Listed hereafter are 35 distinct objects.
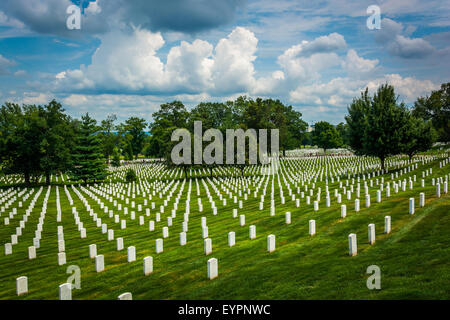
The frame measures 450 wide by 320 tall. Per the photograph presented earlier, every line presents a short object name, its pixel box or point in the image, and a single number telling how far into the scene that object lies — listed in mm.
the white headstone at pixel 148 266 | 9407
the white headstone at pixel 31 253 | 12928
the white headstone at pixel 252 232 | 12242
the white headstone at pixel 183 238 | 12766
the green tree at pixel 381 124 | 34344
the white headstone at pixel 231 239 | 11400
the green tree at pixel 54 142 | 45562
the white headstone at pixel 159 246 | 11934
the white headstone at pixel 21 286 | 8976
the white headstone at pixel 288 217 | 14516
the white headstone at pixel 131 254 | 11094
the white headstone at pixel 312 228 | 11641
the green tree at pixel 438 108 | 66312
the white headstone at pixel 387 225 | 10242
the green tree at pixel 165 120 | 83312
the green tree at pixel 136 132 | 103125
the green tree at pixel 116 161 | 75669
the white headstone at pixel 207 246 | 10828
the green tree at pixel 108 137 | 88125
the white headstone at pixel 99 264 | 10406
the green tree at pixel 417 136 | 34344
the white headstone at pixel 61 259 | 11711
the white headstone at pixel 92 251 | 12250
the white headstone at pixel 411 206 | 12239
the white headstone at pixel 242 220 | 15391
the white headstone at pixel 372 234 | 9398
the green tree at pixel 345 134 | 39812
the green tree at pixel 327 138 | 94750
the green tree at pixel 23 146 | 44781
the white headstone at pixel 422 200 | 13102
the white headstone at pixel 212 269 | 8297
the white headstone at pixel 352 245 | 8664
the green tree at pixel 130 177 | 46406
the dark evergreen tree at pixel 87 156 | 46344
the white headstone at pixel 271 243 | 10109
